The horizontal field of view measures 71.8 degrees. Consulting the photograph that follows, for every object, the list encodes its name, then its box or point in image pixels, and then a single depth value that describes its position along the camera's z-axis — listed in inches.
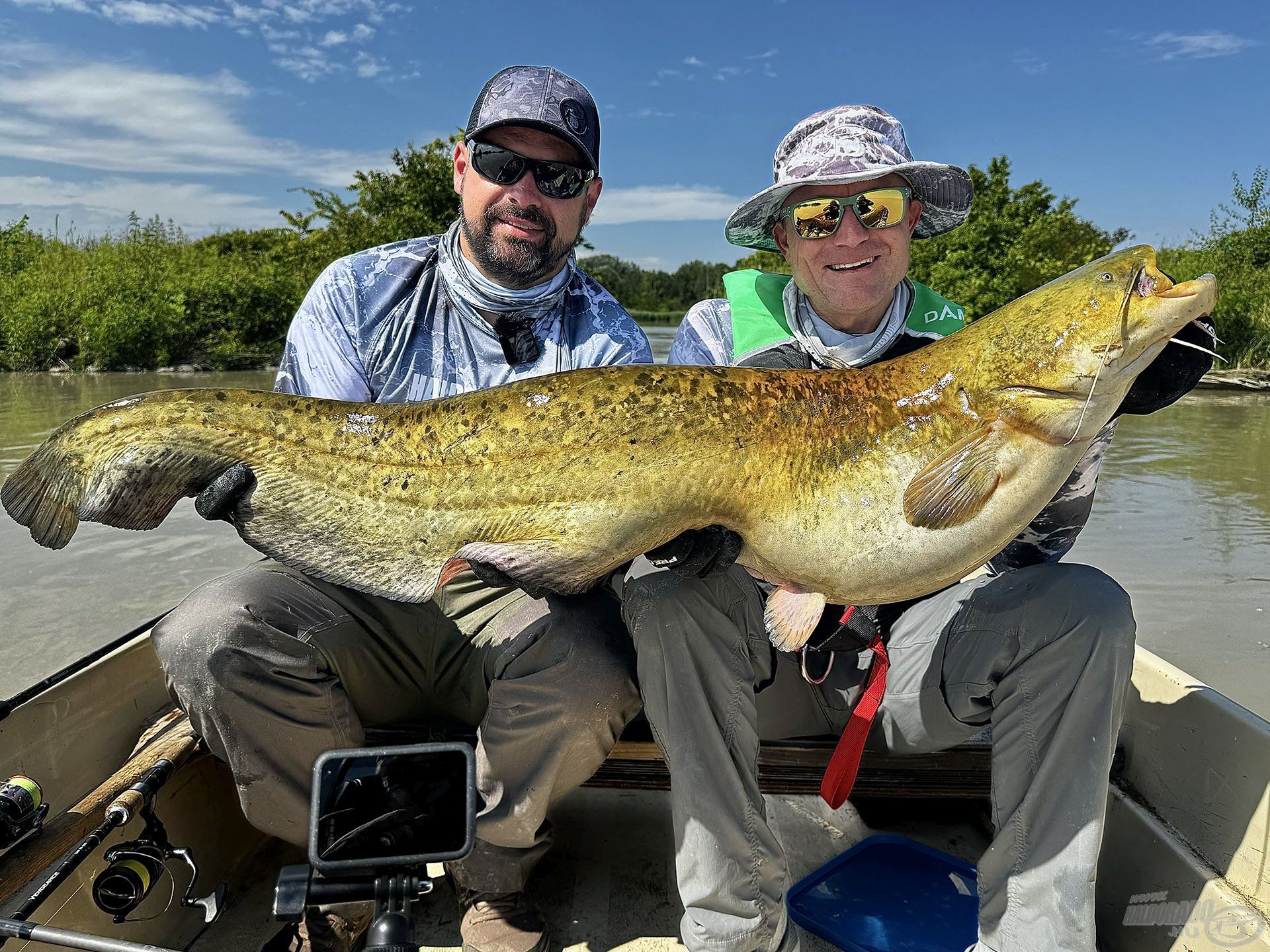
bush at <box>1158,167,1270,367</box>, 1245.1
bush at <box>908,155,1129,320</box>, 1545.3
